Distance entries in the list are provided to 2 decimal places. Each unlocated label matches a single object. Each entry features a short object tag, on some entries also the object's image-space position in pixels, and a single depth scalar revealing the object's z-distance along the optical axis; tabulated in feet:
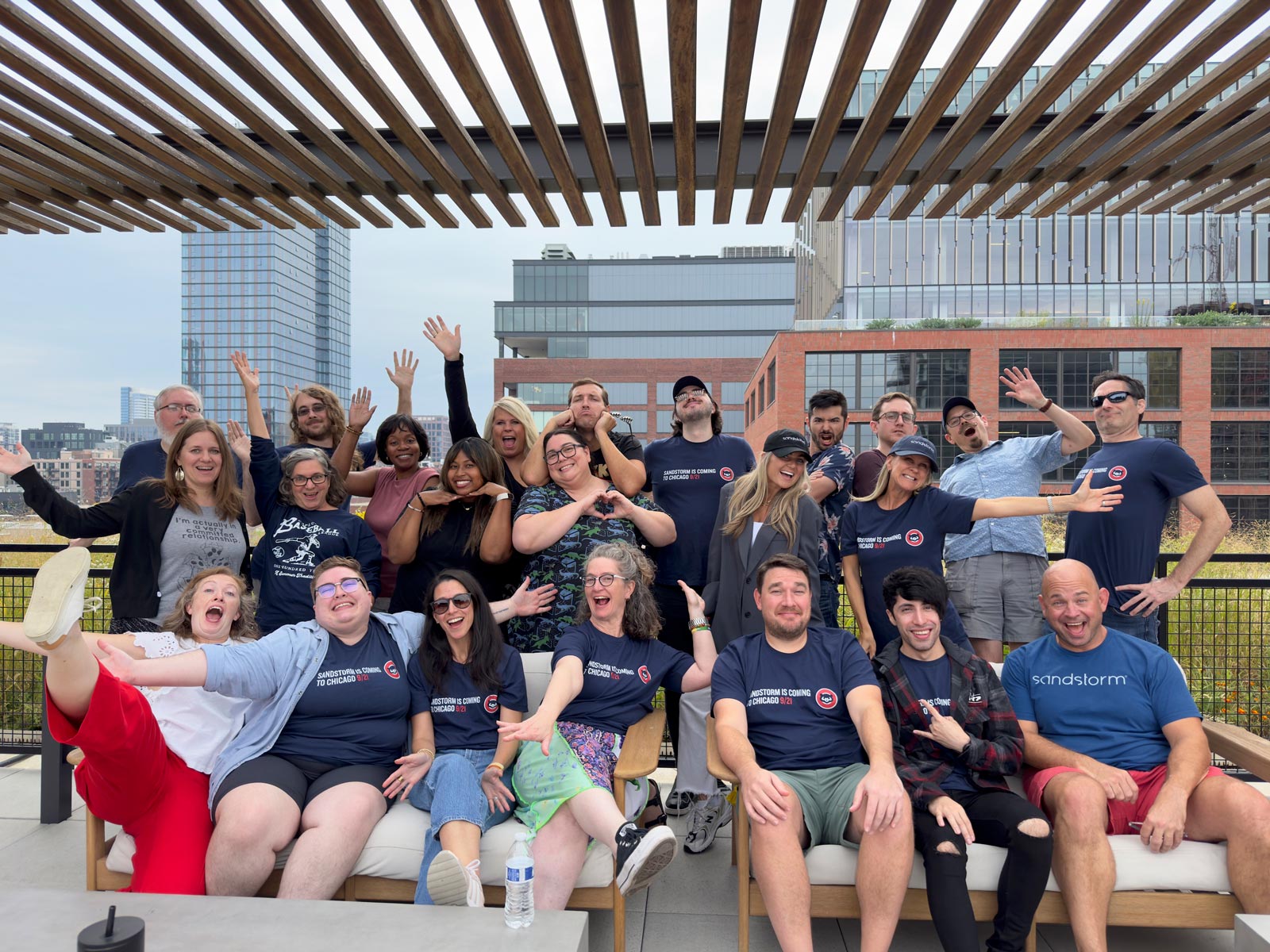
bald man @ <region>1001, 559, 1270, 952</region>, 8.04
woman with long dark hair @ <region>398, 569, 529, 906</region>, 9.04
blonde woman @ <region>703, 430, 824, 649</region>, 11.12
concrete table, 6.34
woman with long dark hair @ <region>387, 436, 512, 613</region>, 11.59
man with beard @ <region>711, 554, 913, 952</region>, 7.98
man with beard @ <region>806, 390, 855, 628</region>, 12.87
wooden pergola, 7.47
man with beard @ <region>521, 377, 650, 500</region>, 12.09
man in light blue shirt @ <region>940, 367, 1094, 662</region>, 12.15
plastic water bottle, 6.70
